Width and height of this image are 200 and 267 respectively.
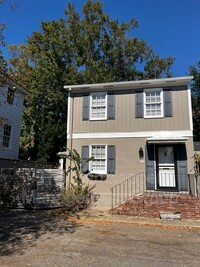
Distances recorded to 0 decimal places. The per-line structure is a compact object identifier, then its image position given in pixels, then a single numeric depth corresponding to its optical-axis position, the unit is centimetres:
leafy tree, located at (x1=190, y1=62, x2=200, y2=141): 2182
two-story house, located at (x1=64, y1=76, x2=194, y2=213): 1144
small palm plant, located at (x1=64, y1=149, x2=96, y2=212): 1127
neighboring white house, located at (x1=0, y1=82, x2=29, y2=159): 1655
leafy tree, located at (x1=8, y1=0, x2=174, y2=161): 2383
